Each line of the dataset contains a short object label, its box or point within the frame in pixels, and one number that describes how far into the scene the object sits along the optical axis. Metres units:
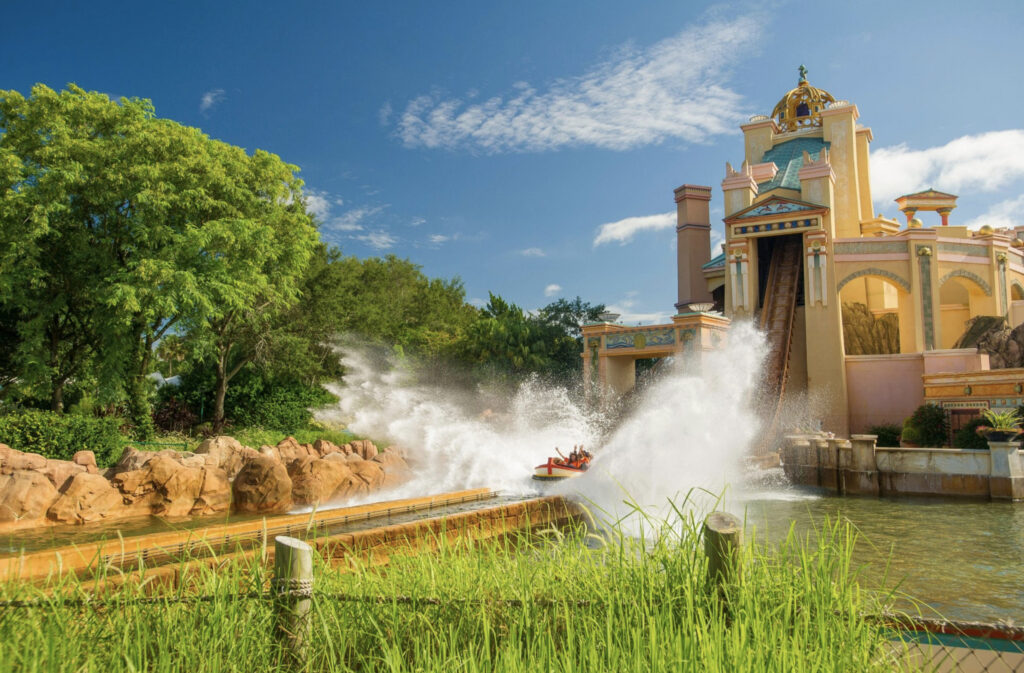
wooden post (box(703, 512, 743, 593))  3.02
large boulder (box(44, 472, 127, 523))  11.84
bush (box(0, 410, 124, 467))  15.35
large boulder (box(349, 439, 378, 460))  20.62
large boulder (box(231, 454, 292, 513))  13.29
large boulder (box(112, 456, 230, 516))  12.98
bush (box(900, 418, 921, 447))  18.20
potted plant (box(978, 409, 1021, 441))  13.30
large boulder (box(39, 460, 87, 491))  12.57
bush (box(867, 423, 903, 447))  20.61
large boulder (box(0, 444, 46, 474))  13.00
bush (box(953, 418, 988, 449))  15.81
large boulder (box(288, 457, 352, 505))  14.04
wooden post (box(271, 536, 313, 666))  3.13
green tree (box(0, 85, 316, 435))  18.09
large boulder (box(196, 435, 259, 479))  16.80
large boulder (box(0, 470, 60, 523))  11.40
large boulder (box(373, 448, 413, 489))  16.84
